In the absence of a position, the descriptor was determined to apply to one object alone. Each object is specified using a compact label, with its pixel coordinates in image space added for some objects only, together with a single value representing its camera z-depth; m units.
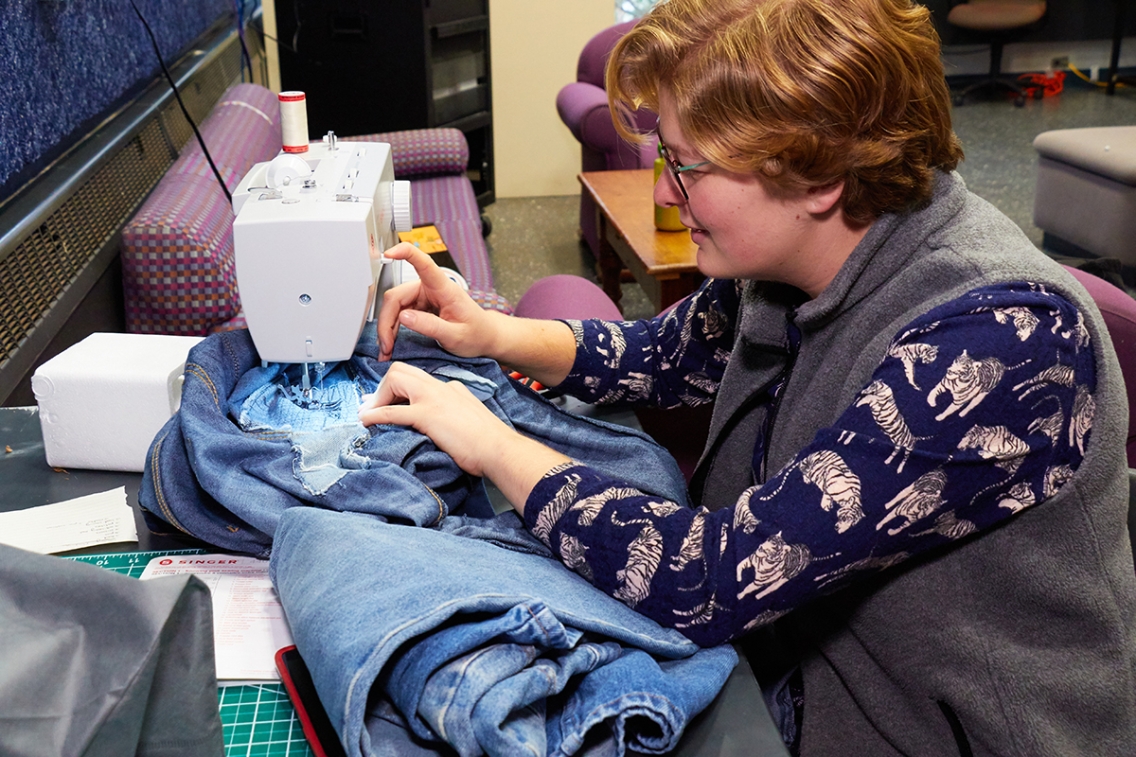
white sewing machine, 1.03
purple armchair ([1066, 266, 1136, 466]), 1.35
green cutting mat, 0.76
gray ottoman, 3.59
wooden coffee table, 2.69
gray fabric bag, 0.51
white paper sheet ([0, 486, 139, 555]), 1.02
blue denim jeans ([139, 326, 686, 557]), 0.95
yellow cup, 2.82
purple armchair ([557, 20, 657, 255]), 3.83
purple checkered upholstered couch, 1.86
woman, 0.83
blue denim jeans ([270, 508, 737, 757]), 0.69
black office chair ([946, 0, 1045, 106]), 6.57
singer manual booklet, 0.84
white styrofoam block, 1.13
